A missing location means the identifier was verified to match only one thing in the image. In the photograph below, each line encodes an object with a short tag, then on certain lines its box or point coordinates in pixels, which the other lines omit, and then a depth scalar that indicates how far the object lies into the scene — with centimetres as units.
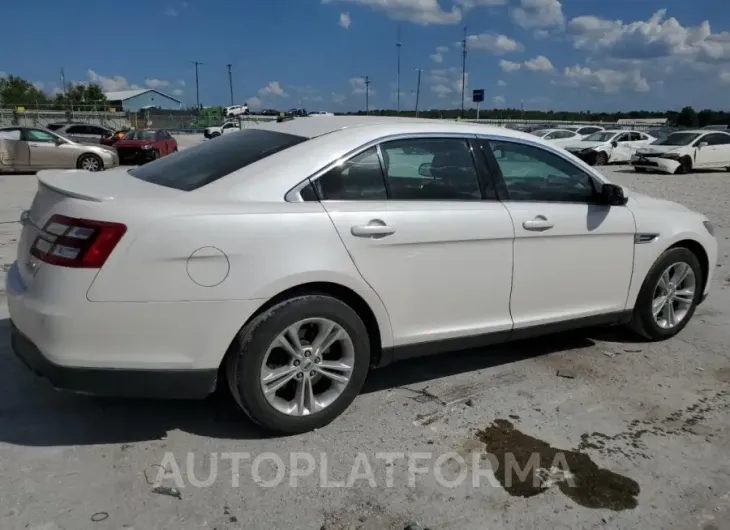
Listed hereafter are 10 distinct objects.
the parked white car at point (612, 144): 2648
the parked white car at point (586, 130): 2924
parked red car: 2300
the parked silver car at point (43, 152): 1720
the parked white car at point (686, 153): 2192
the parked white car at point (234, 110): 7376
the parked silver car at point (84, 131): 2548
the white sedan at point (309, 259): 284
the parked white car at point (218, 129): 4604
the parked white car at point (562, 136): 2752
